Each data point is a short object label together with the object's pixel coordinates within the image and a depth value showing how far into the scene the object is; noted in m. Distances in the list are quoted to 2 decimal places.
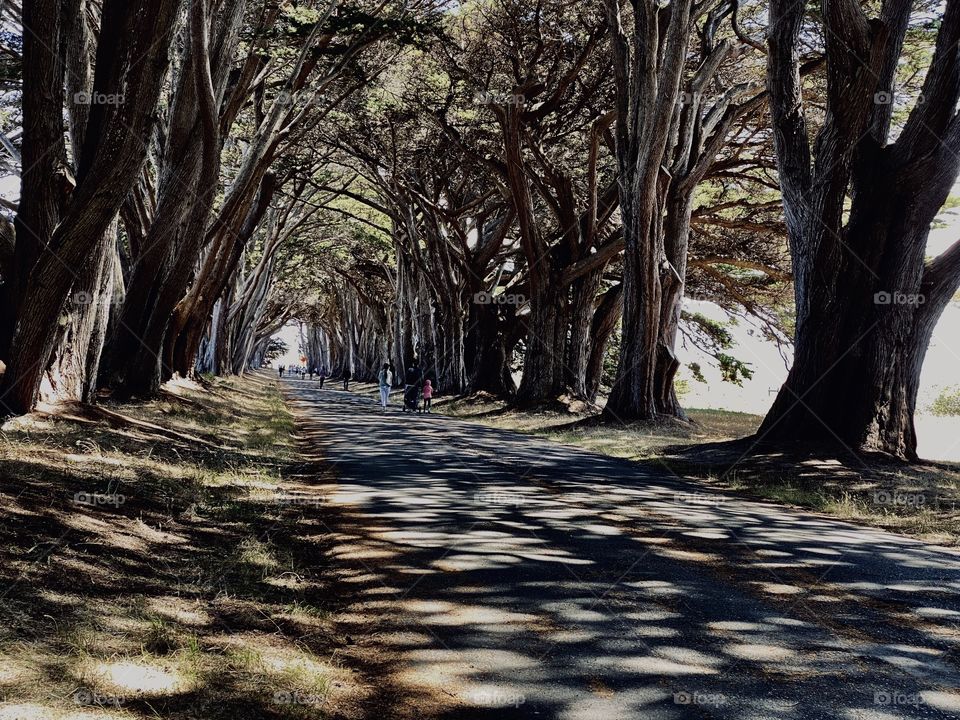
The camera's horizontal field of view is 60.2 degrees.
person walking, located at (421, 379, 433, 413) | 25.53
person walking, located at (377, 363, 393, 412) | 26.09
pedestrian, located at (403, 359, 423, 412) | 24.92
